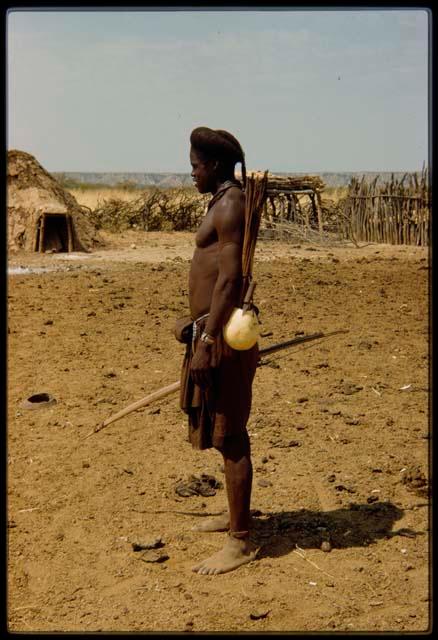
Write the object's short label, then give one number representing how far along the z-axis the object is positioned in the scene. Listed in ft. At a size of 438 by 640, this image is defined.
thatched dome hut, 50.06
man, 11.53
